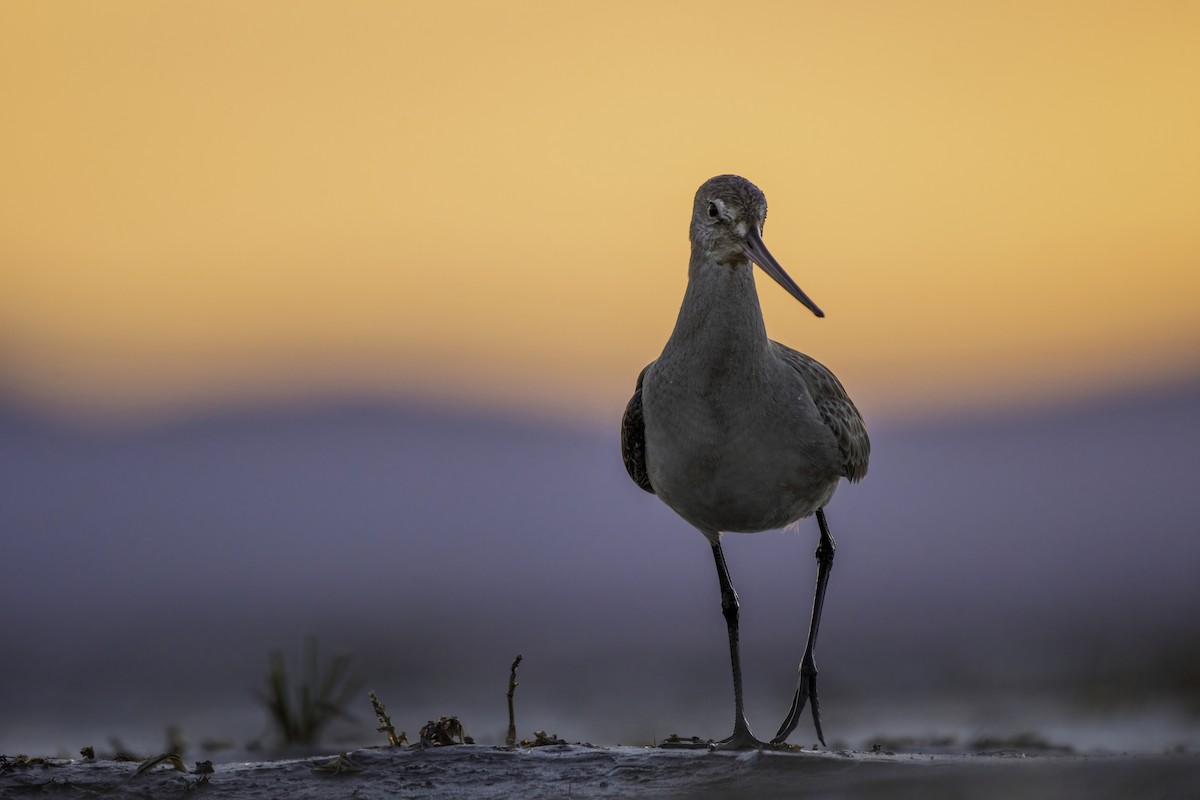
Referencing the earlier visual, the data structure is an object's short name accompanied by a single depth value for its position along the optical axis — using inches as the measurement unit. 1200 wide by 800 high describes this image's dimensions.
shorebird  628.4
